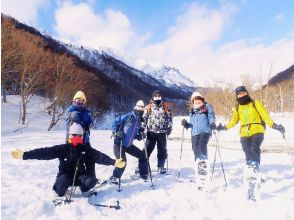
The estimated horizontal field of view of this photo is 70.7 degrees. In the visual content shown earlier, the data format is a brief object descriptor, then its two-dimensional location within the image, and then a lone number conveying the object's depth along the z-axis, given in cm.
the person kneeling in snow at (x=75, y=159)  384
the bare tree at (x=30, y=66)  2287
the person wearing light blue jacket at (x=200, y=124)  472
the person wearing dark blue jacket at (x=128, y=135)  482
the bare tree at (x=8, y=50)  2030
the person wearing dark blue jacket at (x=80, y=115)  424
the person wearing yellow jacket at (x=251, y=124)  431
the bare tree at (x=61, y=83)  2562
